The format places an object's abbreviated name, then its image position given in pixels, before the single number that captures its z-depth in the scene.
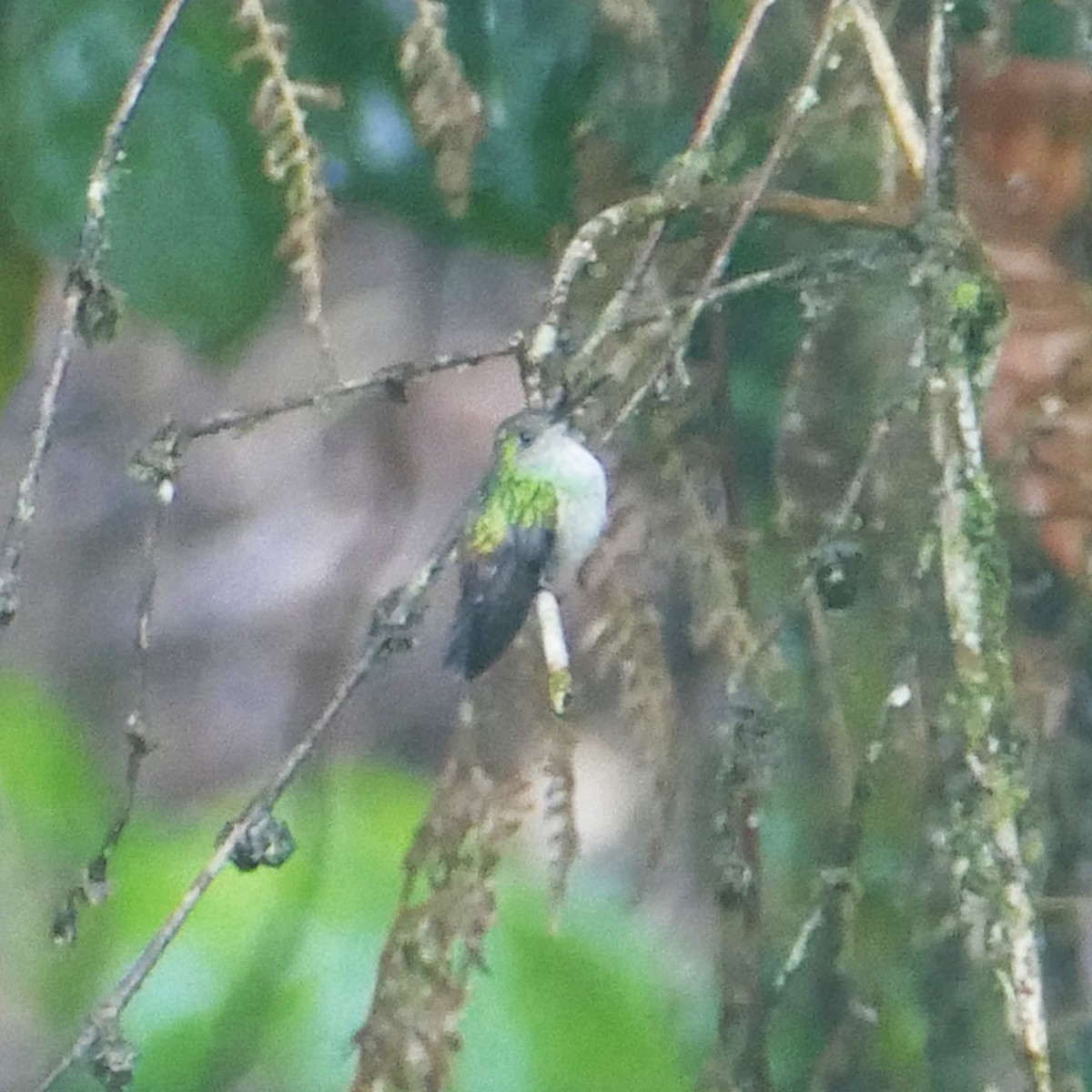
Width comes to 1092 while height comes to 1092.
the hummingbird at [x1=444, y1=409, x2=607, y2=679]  6.74
